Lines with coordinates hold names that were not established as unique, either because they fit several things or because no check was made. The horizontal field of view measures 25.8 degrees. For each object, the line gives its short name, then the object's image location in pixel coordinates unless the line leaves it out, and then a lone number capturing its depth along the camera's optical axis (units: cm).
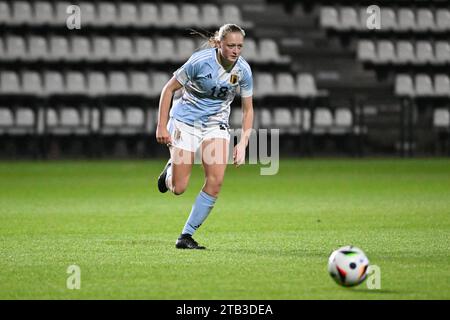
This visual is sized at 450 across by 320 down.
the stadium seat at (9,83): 2270
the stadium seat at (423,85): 2519
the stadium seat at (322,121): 2355
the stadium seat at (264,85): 2380
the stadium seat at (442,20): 2633
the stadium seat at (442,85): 2511
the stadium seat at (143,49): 2416
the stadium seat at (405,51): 2575
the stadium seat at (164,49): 2425
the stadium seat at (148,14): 2469
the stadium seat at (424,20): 2638
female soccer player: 876
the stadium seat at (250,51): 2422
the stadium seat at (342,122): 2359
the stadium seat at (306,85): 2416
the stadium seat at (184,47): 2423
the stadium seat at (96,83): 2334
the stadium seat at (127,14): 2445
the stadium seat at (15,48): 2322
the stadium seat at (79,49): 2365
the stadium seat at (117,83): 2341
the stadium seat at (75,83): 2316
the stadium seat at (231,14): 2489
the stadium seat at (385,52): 2558
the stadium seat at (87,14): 2414
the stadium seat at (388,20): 2609
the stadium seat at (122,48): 2402
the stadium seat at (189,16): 2469
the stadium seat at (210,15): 2466
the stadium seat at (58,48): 2356
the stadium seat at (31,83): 2298
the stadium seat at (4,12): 2367
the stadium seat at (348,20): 2602
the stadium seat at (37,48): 2348
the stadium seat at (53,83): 2308
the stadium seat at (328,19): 2591
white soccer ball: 651
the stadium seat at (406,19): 2638
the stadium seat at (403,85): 2509
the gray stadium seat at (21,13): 2378
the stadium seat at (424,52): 2567
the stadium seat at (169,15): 2477
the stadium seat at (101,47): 2395
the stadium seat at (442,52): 2548
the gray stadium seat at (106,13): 2434
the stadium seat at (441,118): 2411
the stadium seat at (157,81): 2356
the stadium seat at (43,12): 2393
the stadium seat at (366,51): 2550
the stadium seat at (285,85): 2403
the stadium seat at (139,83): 2352
